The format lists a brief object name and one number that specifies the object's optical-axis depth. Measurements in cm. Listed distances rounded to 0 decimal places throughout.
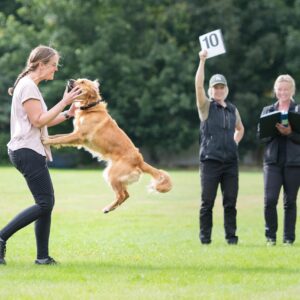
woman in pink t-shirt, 1418
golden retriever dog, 1695
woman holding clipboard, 1903
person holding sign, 1862
